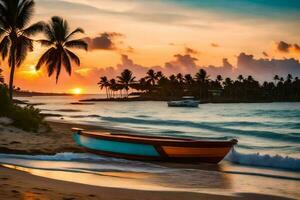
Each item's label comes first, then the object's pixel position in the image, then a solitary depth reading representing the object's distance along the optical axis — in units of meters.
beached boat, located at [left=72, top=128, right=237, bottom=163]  13.18
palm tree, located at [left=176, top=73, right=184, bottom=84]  161.00
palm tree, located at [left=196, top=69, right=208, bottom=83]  151.12
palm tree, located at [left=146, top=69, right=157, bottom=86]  155.50
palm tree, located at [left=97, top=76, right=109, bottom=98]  154.88
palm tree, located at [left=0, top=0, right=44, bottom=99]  30.11
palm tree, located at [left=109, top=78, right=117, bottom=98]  149.64
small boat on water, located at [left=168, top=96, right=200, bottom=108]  110.44
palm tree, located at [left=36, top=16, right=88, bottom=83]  40.50
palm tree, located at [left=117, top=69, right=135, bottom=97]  140.75
